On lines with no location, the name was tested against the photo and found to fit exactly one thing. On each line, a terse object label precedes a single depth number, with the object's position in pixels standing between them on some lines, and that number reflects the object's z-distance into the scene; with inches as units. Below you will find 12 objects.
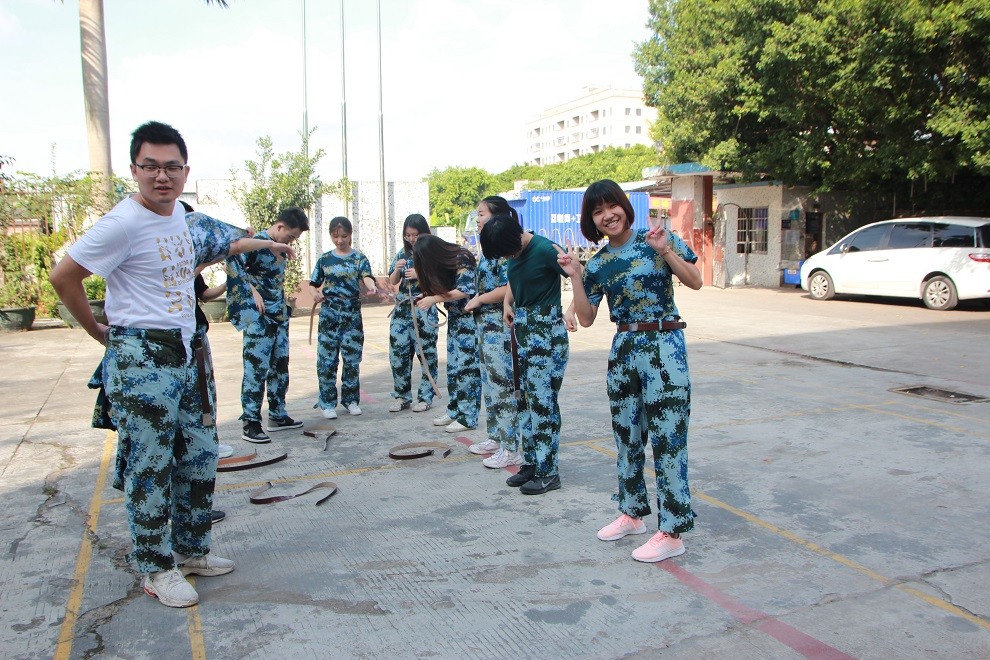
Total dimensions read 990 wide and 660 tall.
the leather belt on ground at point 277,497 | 181.9
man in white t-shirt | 123.5
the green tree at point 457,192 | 2618.1
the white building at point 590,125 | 4414.4
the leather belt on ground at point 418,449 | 217.5
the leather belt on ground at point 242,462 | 208.4
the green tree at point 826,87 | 538.6
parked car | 555.5
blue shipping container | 1075.3
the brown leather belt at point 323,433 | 242.7
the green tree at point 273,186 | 693.3
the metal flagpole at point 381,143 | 1077.8
